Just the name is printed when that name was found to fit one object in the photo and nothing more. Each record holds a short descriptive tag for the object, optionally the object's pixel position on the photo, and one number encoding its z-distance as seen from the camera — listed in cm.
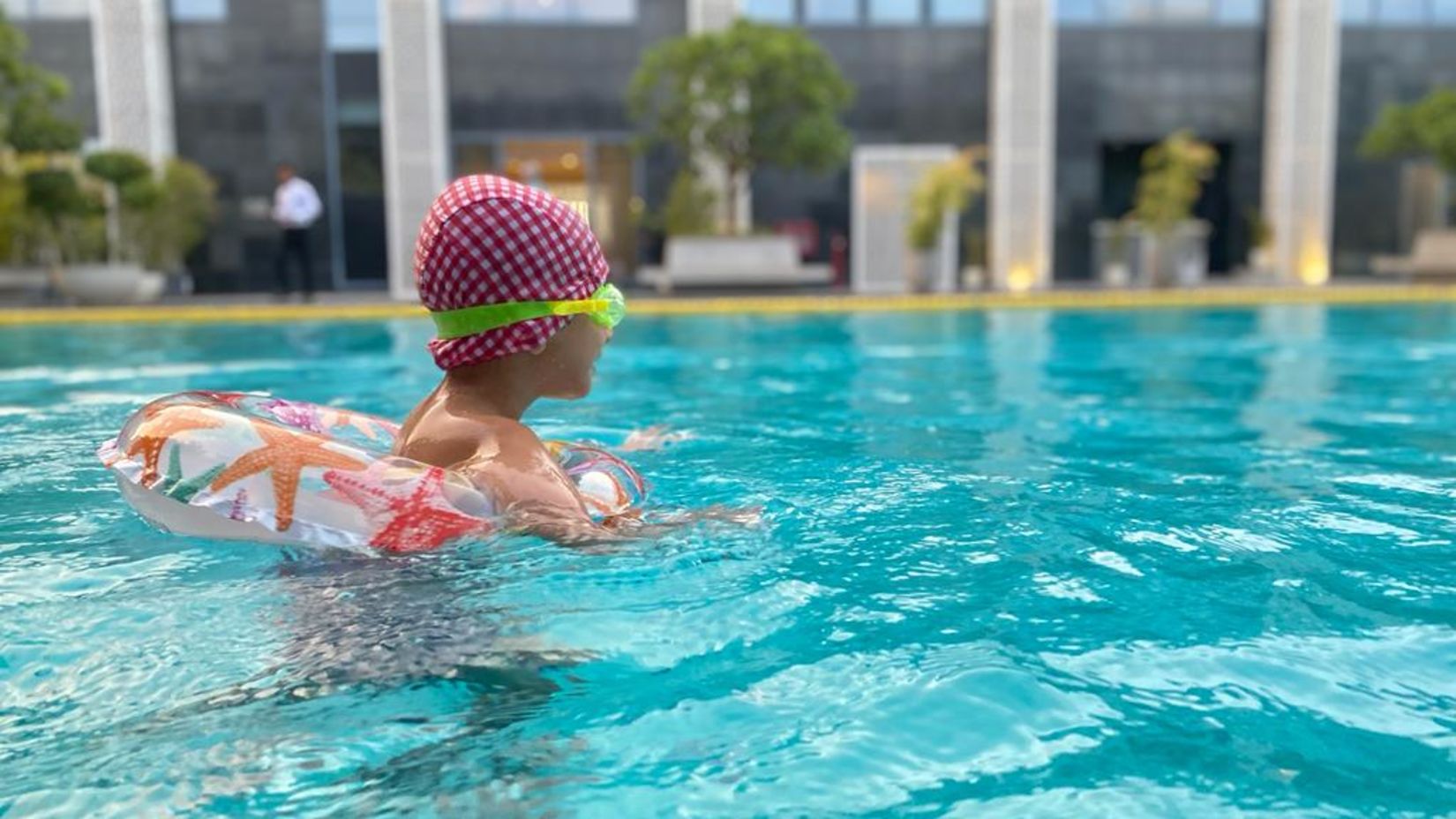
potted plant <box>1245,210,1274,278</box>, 2267
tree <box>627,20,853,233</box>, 1766
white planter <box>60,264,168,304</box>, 1734
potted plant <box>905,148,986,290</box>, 1842
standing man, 1620
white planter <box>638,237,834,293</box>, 1864
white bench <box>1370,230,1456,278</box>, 1973
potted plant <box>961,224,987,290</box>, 2153
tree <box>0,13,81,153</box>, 1639
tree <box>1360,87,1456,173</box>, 1878
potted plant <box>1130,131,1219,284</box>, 1944
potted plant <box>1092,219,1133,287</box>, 2147
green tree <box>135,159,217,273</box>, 1906
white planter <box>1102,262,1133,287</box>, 2161
